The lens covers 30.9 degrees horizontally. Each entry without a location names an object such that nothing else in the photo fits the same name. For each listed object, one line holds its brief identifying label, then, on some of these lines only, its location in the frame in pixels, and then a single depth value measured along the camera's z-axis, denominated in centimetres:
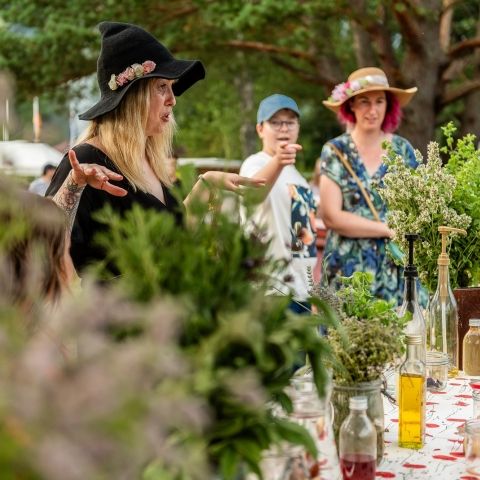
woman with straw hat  383
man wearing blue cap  386
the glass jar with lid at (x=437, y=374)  238
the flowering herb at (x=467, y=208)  271
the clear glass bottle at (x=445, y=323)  255
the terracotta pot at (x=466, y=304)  269
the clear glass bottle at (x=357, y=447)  153
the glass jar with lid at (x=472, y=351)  250
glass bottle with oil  188
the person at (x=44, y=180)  862
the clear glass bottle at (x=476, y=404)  196
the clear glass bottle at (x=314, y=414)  130
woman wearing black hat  244
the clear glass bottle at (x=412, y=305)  224
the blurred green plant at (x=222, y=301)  113
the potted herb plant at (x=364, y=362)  163
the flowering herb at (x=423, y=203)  258
